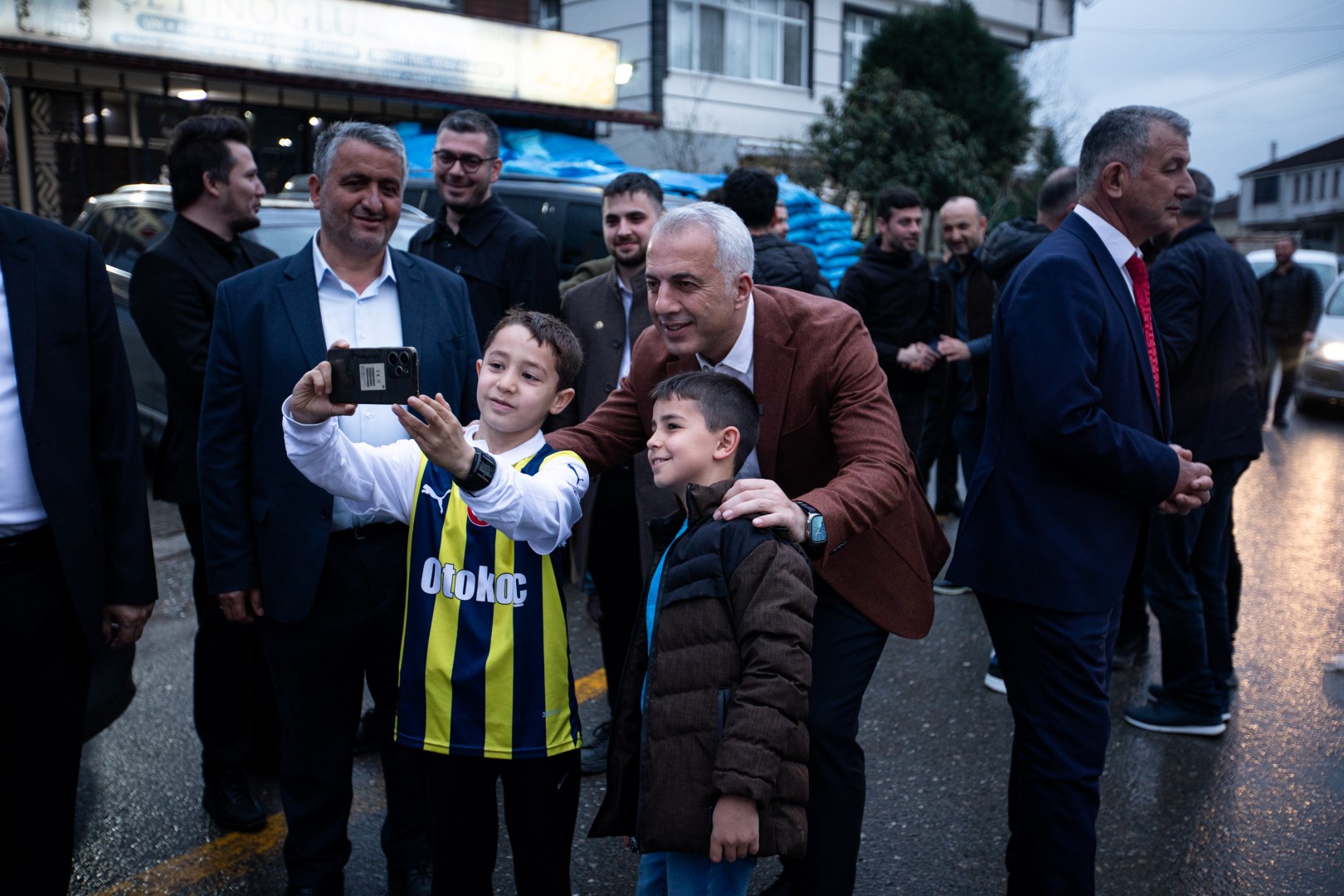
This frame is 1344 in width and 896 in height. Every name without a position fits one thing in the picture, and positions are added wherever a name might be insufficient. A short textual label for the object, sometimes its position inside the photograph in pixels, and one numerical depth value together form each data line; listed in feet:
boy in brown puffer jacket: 6.84
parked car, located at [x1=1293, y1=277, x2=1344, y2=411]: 39.60
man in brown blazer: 8.23
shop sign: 38.09
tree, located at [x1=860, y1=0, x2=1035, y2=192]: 63.36
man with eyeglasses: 14.20
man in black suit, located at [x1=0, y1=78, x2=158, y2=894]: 7.84
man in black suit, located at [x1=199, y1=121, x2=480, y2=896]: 9.31
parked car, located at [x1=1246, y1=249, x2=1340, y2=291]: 54.49
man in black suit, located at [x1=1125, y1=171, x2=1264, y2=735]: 13.58
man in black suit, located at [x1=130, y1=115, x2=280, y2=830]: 11.59
